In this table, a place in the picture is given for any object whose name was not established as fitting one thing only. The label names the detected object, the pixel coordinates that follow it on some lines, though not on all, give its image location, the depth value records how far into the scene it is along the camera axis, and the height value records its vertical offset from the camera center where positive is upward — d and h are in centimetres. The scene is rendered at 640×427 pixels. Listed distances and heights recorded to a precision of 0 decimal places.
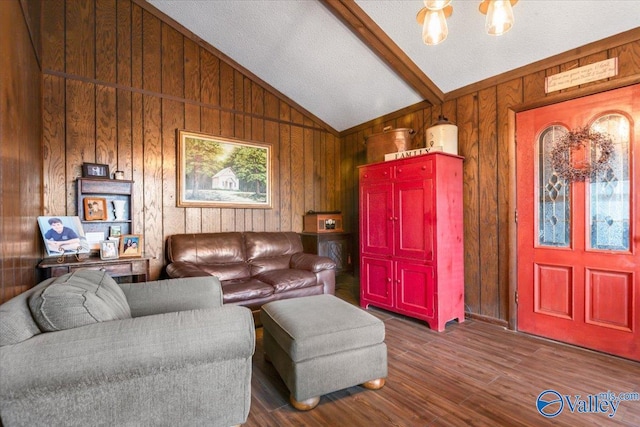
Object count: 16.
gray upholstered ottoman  170 -81
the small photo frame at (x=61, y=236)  251 -18
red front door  229 -15
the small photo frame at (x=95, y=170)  293 +43
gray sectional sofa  107 -57
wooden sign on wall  234 +111
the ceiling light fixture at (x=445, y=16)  156 +106
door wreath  239 +50
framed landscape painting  355 +53
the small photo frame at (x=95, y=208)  293 +6
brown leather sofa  292 -57
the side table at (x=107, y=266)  246 -45
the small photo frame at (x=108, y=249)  276 -32
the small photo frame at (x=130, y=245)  291 -30
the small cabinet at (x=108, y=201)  292 +14
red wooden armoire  291 -25
